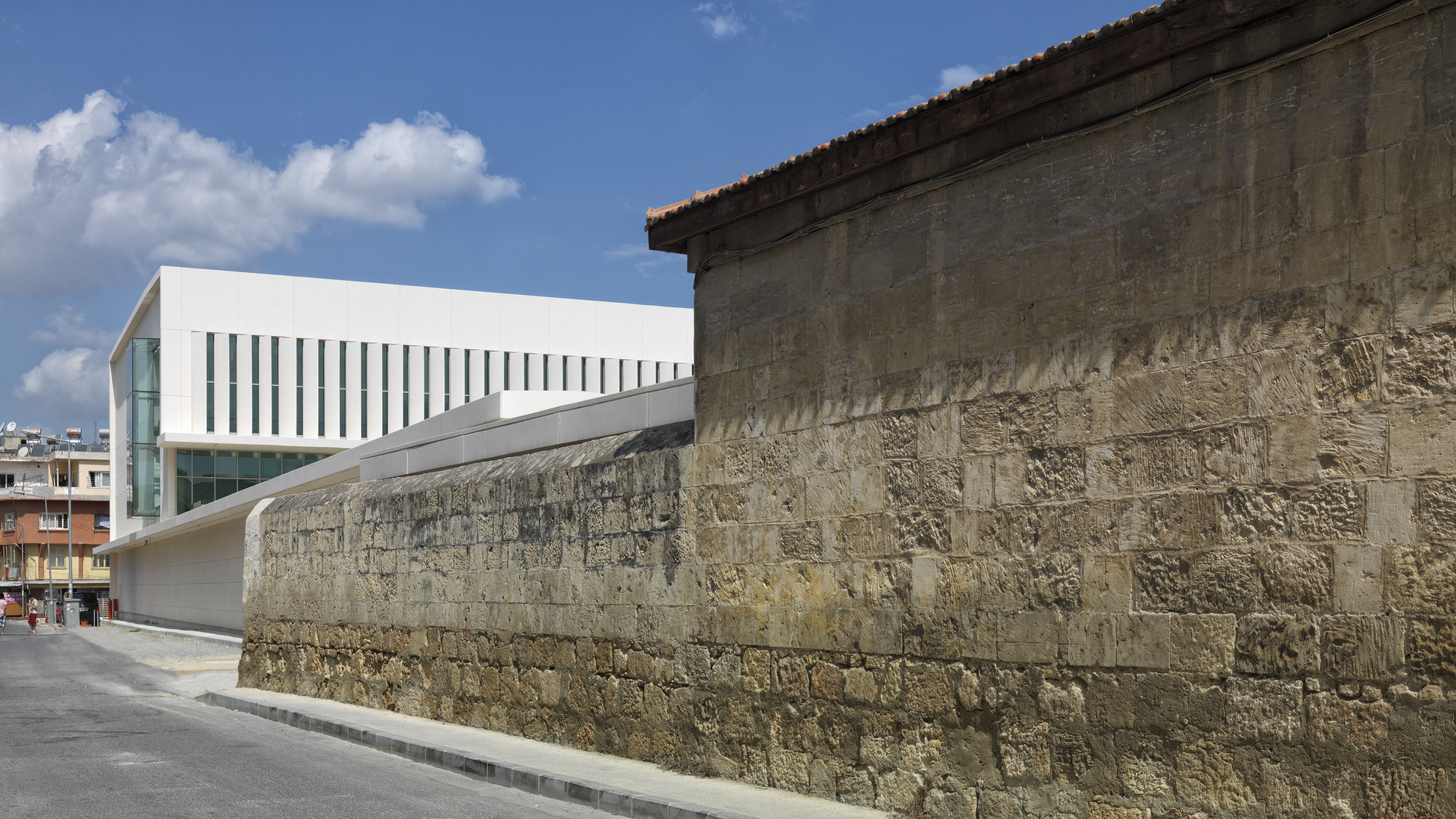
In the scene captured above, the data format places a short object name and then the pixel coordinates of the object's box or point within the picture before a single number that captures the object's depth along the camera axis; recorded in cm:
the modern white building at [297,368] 4559
